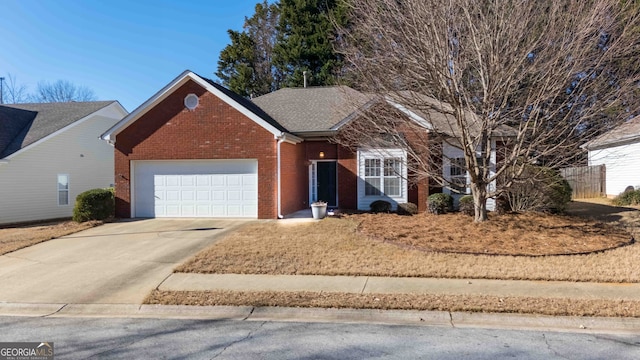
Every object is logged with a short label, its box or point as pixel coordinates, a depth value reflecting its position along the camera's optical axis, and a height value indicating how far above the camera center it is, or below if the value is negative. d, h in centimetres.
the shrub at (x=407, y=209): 1591 -116
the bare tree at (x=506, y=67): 1112 +316
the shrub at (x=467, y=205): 1540 -98
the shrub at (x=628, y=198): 1874 -88
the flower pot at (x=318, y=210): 1484 -112
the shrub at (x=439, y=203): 1550 -91
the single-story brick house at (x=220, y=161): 1543 +68
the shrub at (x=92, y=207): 1539 -104
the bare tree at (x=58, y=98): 5146 +1014
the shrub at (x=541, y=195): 1425 -57
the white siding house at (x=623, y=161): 2069 +93
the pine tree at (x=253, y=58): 3419 +1029
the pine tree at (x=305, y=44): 3105 +1031
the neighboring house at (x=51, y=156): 1802 +107
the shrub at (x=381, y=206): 1625 -106
